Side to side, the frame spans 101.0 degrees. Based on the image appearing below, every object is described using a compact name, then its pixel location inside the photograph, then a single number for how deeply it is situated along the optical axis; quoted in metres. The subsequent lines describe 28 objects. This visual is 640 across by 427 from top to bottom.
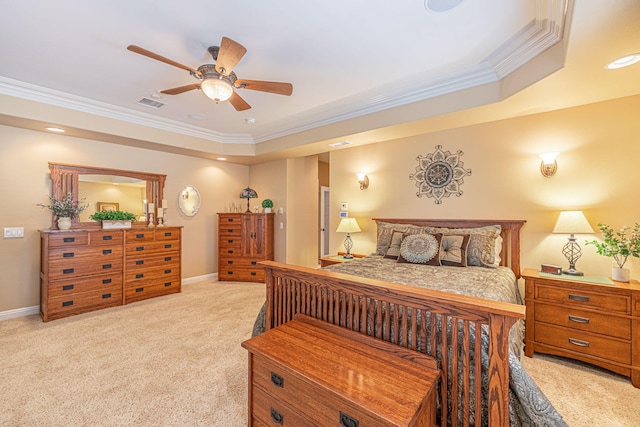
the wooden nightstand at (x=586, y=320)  2.14
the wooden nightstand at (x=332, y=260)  4.02
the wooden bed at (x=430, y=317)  1.25
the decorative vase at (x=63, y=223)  3.49
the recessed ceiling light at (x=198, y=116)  3.85
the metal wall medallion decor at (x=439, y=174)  3.52
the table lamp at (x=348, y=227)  4.13
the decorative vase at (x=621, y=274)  2.34
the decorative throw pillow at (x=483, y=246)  2.94
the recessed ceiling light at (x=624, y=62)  1.77
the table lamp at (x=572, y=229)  2.51
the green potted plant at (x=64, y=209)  3.50
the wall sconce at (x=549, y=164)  2.87
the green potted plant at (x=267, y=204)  5.26
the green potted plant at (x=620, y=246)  2.31
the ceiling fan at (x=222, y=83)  2.08
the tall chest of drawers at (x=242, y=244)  5.12
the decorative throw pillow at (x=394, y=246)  3.37
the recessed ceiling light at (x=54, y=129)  3.39
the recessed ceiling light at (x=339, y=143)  4.00
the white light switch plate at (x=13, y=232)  3.34
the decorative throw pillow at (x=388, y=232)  3.55
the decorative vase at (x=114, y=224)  3.81
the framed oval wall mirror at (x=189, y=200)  4.91
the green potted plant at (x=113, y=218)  3.84
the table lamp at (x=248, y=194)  5.39
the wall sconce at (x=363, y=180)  4.37
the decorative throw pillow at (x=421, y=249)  2.99
